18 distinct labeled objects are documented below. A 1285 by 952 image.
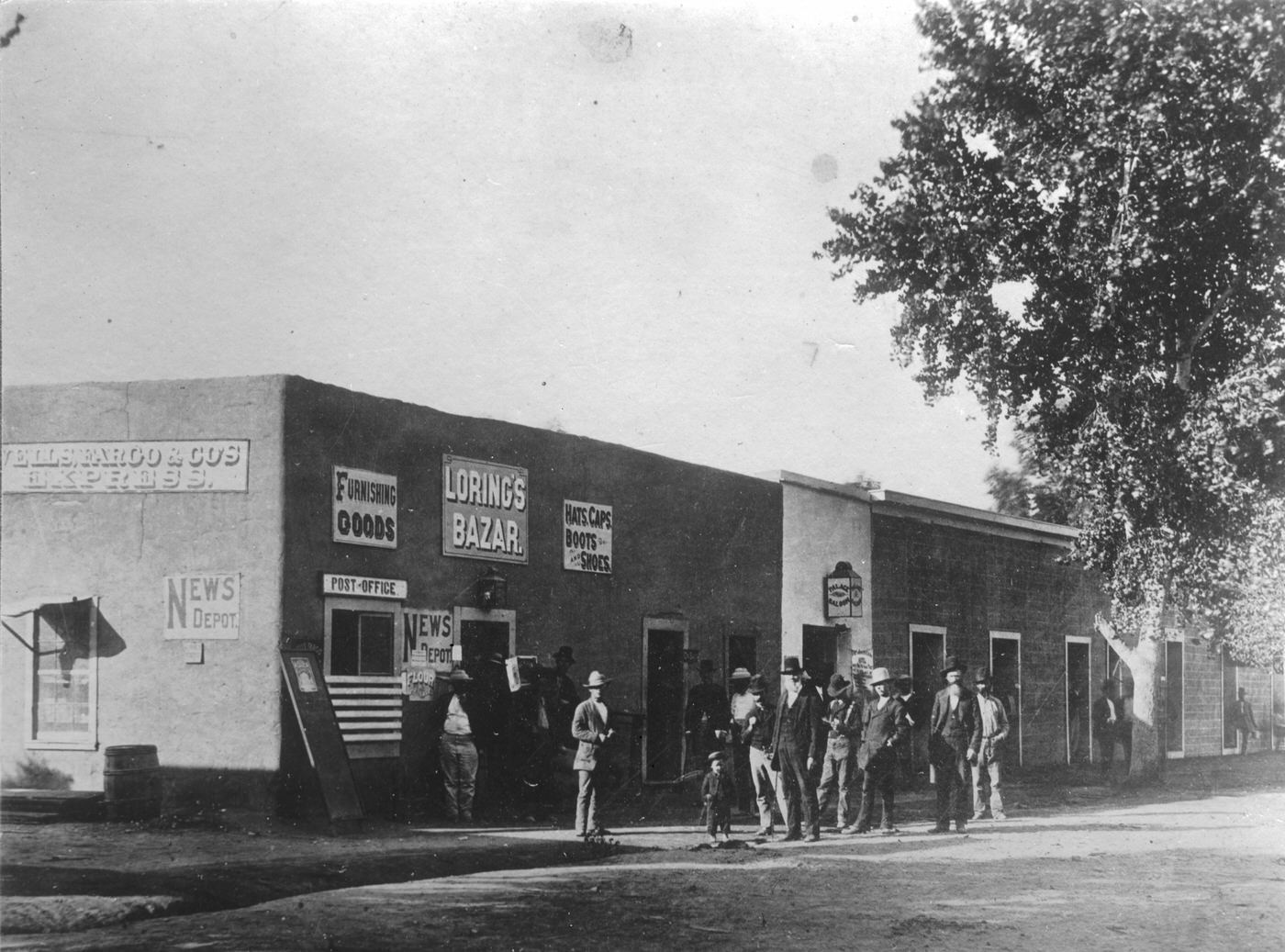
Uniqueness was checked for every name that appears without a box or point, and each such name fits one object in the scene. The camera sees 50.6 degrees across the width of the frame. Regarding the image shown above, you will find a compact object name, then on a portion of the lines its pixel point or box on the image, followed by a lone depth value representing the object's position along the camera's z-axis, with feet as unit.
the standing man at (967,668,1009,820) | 50.34
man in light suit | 39.04
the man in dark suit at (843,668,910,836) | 44.75
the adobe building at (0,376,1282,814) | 39.17
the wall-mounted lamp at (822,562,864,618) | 63.72
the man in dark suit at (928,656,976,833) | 44.98
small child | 39.47
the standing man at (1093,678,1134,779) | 65.16
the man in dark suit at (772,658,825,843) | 41.78
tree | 52.44
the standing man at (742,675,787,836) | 42.16
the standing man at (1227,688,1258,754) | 97.91
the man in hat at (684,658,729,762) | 47.83
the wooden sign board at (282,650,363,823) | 38.17
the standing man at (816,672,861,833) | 46.38
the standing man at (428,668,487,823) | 42.27
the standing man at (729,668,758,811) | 45.68
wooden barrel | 36.76
